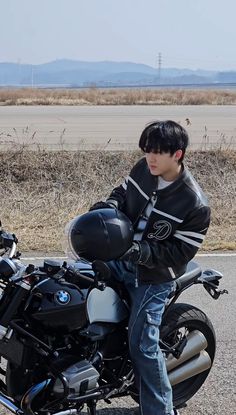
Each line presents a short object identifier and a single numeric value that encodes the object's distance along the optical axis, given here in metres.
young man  2.98
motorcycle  2.74
